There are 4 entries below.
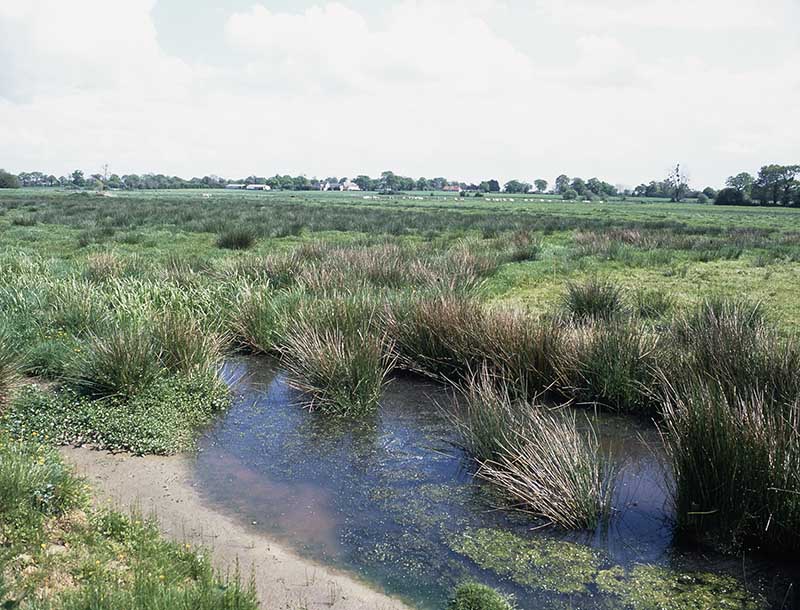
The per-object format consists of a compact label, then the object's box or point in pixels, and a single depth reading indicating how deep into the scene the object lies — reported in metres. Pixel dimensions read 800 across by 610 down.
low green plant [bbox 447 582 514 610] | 4.40
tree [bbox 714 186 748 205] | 99.81
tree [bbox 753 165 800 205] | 95.19
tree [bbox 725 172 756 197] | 111.46
